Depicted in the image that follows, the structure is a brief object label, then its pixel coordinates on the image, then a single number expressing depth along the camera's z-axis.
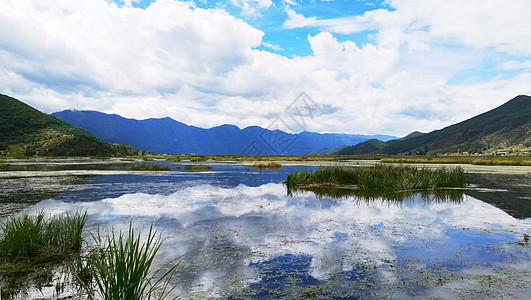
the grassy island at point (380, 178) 22.53
